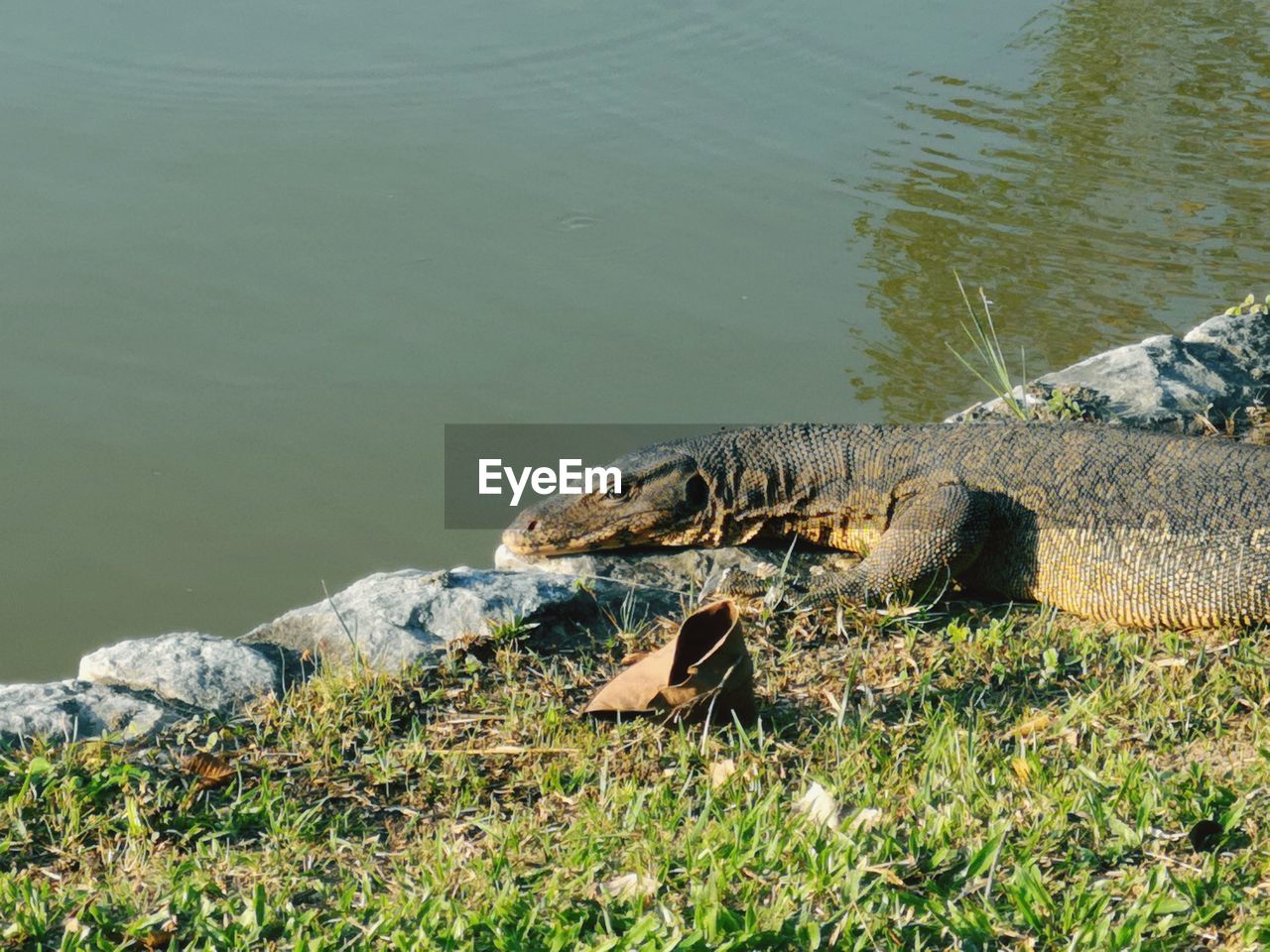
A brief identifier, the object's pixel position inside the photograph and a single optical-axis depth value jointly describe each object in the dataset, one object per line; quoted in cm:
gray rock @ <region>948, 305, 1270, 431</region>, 621
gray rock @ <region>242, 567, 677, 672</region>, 450
